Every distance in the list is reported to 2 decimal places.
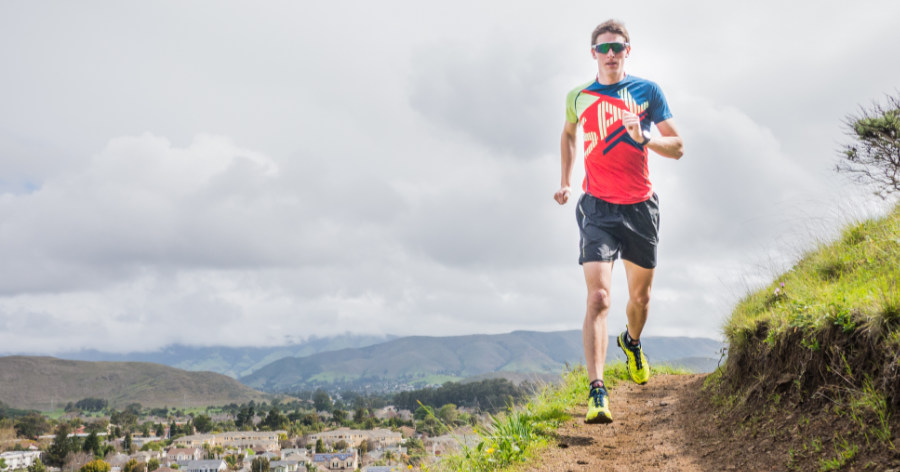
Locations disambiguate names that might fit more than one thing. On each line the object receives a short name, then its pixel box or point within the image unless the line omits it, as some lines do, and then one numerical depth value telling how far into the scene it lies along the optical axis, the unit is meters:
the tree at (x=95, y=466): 115.06
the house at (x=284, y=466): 96.55
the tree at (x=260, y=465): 99.31
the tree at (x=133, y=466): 117.06
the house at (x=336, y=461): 103.69
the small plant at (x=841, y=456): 3.13
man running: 5.24
